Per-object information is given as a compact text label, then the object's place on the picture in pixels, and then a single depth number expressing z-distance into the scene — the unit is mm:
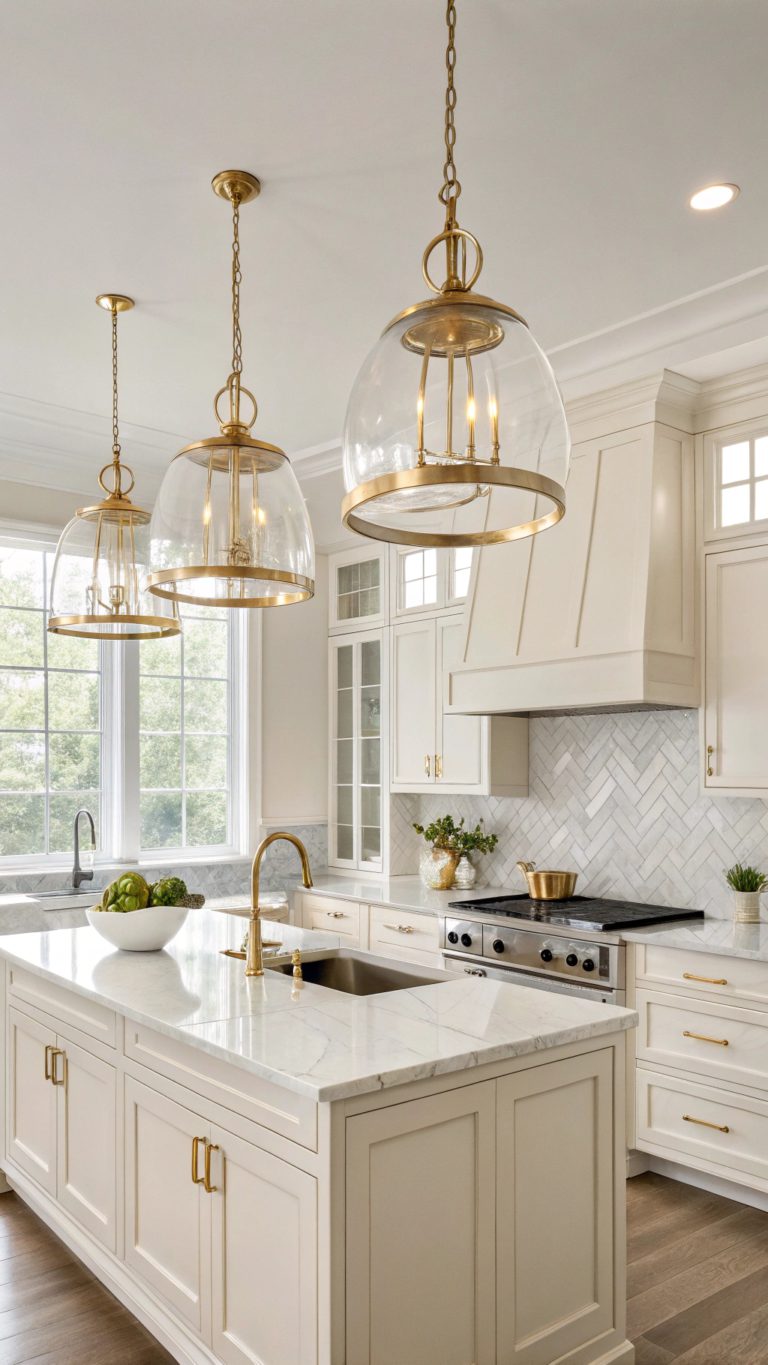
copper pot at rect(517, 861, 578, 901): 4453
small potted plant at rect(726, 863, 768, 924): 3740
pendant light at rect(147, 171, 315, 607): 2402
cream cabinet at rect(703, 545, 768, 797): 3744
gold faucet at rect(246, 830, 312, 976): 2698
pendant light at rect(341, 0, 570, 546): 1689
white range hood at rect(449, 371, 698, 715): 3826
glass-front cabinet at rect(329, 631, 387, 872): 5691
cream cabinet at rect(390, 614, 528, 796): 4840
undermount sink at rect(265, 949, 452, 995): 2949
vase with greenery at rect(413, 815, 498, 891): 5047
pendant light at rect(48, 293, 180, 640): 3031
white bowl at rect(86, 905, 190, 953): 3062
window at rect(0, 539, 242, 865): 4965
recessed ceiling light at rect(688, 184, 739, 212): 2791
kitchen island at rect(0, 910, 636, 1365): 1865
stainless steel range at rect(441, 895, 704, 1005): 3734
